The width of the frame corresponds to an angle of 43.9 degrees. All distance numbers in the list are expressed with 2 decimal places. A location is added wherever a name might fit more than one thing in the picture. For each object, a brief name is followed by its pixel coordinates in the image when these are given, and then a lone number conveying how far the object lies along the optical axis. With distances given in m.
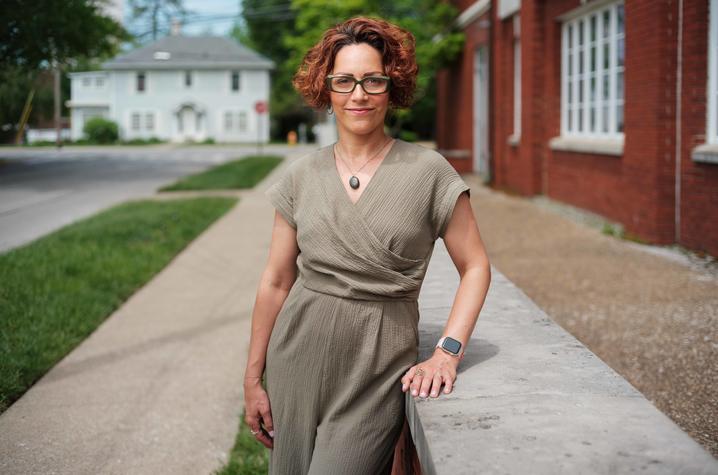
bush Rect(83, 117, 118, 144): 58.72
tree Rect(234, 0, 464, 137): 21.33
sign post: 39.97
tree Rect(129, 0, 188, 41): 79.38
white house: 60.06
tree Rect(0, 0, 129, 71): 21.95
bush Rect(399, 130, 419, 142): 31.25
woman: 2.44
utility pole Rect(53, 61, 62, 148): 49.69
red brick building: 8.57
